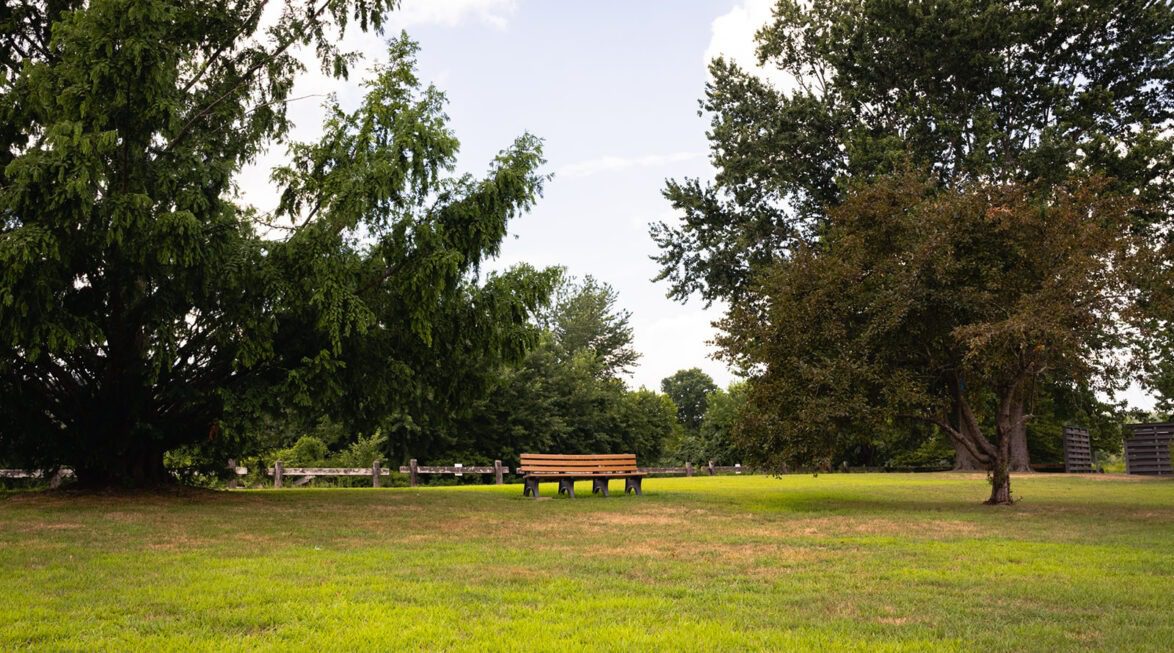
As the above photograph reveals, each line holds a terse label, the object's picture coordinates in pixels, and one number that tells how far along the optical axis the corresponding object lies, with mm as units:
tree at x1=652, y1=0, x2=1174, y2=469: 24578
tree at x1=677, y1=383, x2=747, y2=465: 48469
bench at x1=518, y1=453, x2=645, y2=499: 17953
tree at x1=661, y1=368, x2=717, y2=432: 98312
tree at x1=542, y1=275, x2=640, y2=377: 61406
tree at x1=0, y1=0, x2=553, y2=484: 12445
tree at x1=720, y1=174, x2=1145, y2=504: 14164
